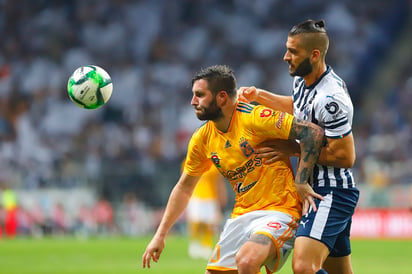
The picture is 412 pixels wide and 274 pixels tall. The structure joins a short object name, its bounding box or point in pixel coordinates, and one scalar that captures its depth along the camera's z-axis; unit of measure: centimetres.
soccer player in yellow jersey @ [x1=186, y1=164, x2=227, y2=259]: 3008
